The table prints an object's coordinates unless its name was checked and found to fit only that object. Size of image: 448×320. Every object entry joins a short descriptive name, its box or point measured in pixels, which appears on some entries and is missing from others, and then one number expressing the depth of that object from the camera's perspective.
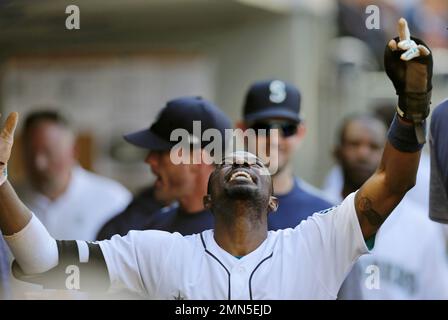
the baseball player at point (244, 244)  6.38
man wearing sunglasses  9.70
